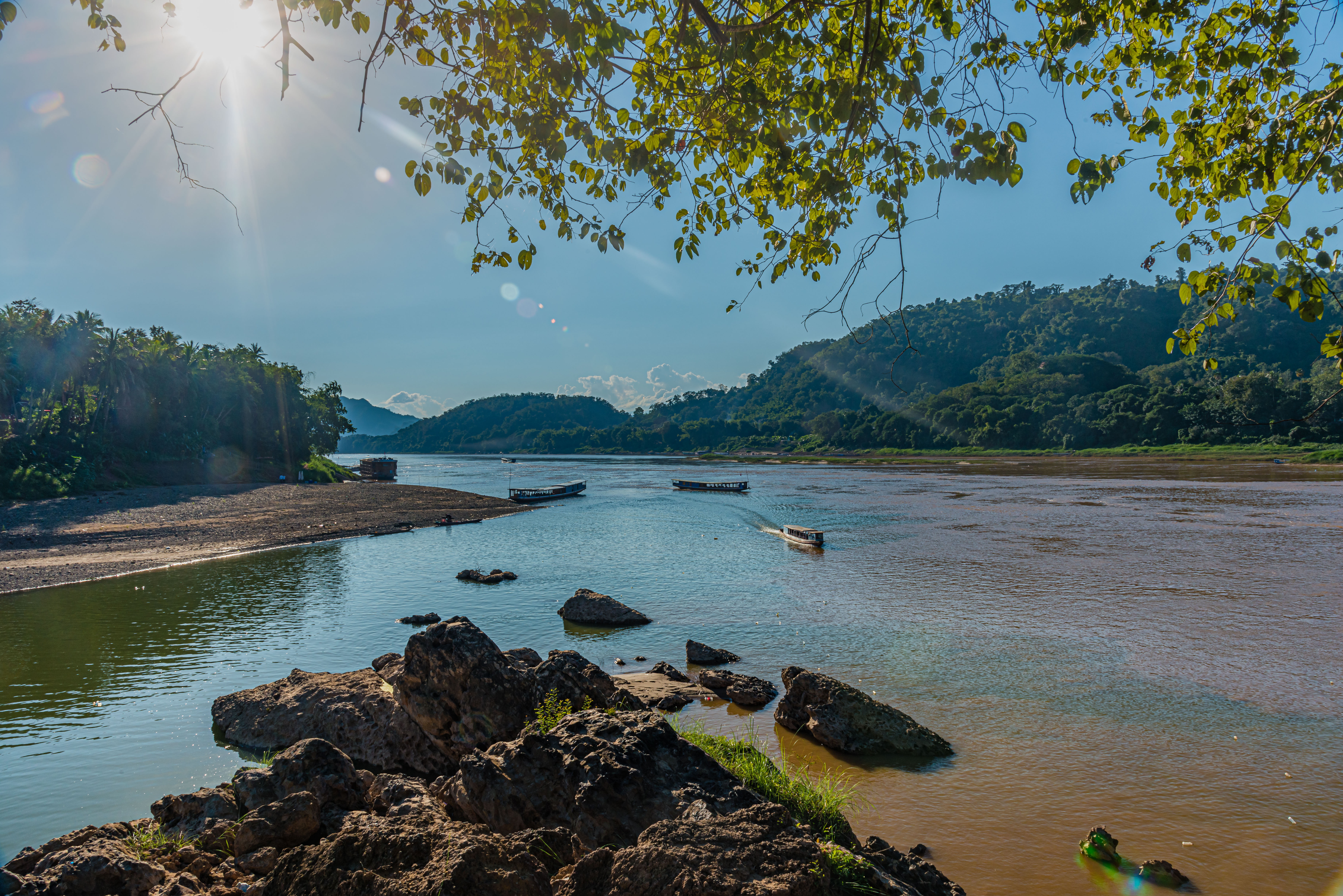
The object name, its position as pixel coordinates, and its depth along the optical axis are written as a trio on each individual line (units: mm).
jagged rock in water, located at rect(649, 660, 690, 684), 12086
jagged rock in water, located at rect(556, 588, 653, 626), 16547
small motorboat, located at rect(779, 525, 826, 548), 30125
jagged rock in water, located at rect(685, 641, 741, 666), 13445
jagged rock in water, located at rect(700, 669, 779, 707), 10820
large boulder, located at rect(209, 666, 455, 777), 7672
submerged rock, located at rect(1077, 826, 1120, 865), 6387
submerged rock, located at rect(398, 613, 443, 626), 16375
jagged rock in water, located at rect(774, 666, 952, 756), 8984
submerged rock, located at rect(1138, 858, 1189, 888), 6117
